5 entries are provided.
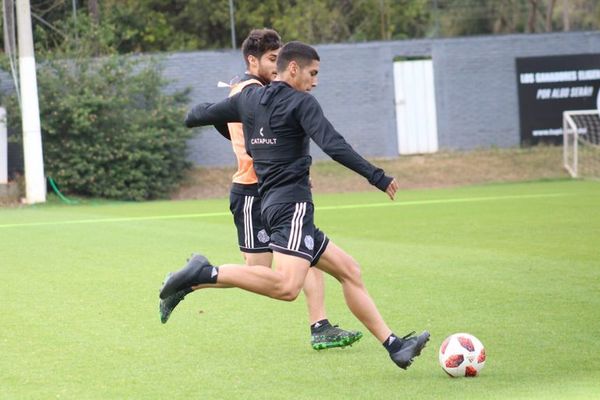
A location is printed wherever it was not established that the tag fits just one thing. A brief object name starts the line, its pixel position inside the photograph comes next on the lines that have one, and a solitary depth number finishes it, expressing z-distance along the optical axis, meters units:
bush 44.82
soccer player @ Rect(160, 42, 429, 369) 12.22
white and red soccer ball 12.07
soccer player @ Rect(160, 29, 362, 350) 14.31
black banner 50.84
